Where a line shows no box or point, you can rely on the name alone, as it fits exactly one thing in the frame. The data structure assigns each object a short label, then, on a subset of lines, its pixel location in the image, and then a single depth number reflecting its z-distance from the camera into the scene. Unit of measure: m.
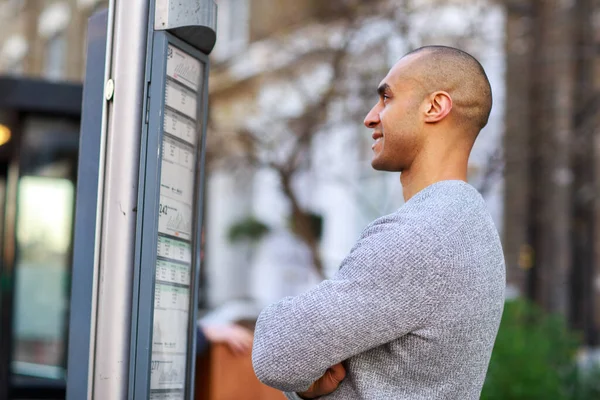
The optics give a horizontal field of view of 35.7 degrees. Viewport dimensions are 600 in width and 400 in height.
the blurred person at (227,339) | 3.22
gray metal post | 2.21
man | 1.95
